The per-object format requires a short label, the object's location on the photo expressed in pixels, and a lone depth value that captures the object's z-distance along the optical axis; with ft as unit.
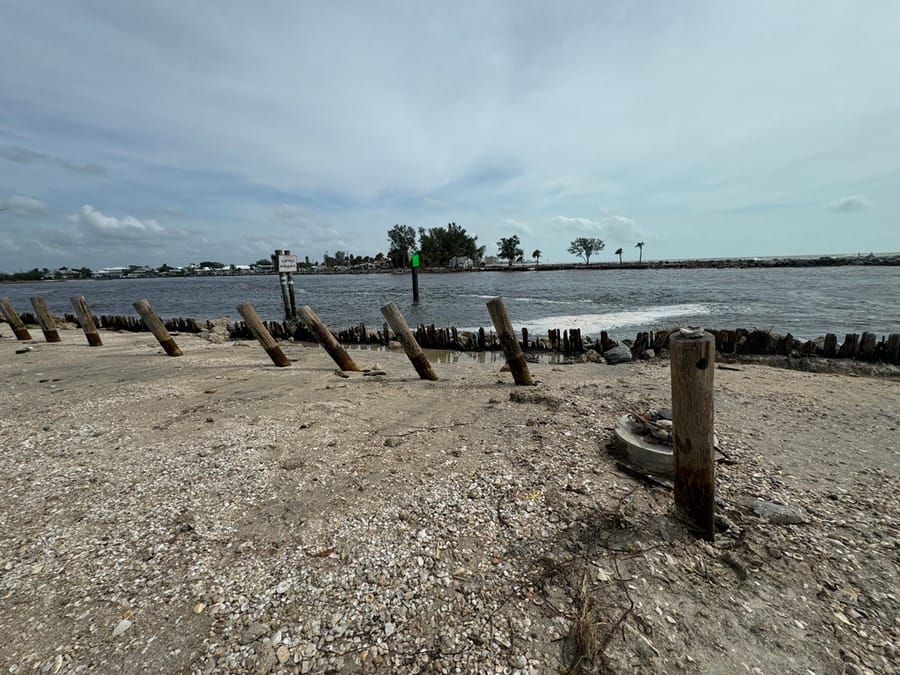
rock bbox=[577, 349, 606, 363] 37.52
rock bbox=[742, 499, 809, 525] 10.95
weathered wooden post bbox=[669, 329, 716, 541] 9.60
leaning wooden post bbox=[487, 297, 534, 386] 24.86
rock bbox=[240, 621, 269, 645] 7.86
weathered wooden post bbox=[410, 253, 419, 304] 99.62
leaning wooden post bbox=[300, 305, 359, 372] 30.30
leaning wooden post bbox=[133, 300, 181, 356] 36.40
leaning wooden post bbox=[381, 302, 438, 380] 28.09
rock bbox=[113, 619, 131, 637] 8.05
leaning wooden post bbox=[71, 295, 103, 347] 42.96
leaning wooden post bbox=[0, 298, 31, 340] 49.24
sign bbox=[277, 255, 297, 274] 70.13
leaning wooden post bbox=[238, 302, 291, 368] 31.83
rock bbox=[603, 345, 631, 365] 36.45
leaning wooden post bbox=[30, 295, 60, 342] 47.66
